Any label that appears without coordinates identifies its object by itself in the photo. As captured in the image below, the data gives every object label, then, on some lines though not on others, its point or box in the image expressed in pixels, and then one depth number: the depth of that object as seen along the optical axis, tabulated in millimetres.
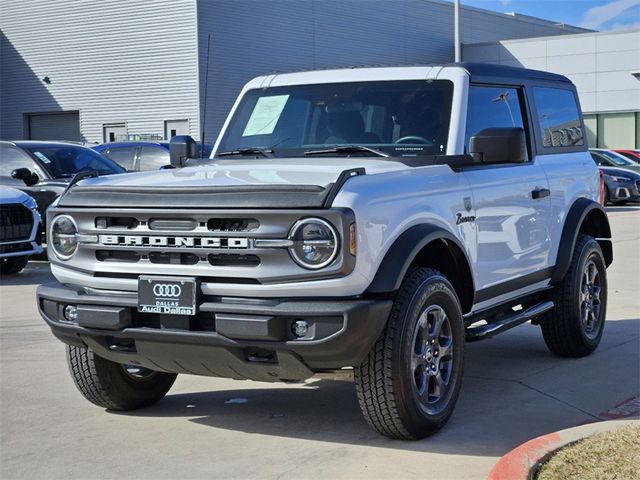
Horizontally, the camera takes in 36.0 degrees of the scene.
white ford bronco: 4672
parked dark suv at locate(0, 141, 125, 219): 13875
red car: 28125
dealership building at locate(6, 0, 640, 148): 36906
